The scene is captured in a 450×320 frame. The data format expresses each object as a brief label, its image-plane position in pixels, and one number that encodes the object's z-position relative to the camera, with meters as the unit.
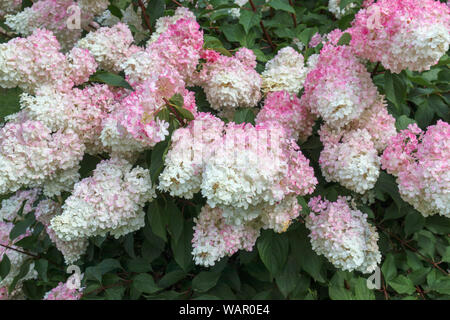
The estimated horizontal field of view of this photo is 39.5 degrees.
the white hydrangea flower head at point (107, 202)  0.86
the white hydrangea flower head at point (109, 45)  0.99
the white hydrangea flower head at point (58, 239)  1.02
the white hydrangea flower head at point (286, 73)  0.98
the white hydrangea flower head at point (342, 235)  0.85
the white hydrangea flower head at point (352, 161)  0.86
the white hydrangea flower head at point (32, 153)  0.89
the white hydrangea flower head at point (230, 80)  0.92
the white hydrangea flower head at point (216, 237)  0.85
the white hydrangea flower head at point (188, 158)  0.81
